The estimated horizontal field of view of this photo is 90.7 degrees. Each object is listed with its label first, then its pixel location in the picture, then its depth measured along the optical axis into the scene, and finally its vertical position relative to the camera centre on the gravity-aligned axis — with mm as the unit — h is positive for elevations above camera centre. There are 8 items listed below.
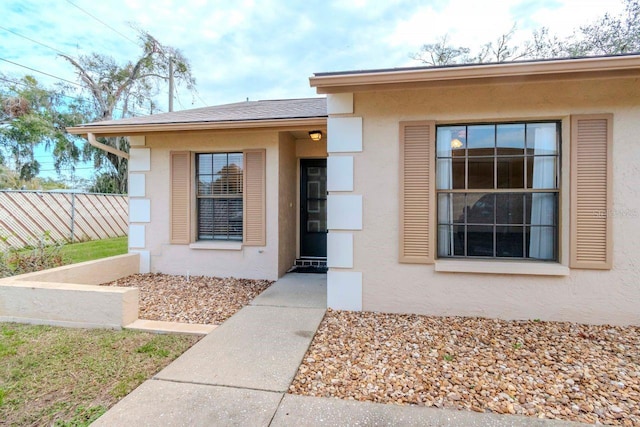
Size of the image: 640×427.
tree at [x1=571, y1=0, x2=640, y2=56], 13633 +7960
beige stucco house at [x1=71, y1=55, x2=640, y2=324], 3514 +235
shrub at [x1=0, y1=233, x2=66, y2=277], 4891 -833
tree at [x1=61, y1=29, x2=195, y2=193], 17891 +7561
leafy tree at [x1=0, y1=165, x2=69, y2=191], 13320 +1533
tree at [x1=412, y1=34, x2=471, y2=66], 17500 +8728
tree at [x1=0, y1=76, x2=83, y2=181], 15742 +4360
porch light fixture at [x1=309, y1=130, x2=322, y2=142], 5698 +1352
